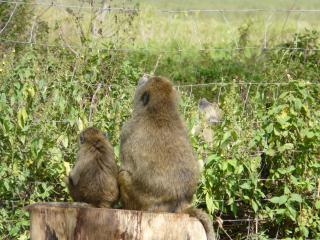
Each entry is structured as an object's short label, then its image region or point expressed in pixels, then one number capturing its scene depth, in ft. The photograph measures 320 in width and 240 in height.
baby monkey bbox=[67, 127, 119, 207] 43.01
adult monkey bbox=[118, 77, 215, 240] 41.22
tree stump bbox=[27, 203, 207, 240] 37.45
